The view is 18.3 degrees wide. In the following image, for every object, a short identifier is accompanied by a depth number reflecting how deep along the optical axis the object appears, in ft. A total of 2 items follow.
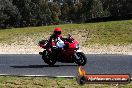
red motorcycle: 51.26
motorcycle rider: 51.88
